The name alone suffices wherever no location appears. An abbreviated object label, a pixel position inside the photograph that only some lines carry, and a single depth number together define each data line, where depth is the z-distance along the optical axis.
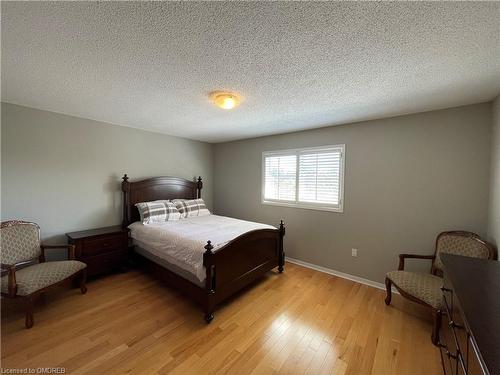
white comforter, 2.23
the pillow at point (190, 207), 3.70
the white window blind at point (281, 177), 3.62
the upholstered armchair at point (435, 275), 1.86
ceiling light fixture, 2.03
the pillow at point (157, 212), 3.24
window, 3.14
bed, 2.15
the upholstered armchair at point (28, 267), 1.93
